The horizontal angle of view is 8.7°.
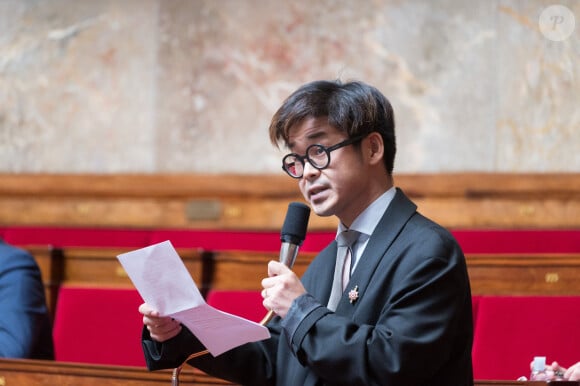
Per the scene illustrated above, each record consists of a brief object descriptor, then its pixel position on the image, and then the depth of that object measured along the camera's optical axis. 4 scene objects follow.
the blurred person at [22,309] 8.57
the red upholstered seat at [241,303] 9.15
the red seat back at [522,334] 8.66
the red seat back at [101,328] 9.20
